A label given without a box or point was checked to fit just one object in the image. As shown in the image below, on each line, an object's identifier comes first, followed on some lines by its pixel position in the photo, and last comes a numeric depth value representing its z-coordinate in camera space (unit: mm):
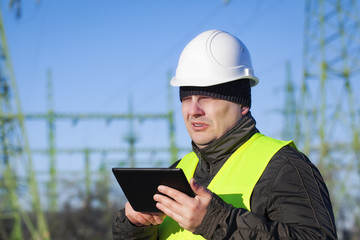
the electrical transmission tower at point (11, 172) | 17547
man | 2109
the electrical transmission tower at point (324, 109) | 18297
